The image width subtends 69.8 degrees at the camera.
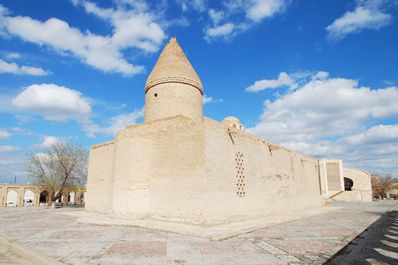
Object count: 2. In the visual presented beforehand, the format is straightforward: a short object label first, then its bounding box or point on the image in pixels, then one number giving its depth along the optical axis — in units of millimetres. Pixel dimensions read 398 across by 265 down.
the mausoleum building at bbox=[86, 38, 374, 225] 11469
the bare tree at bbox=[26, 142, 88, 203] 26328
